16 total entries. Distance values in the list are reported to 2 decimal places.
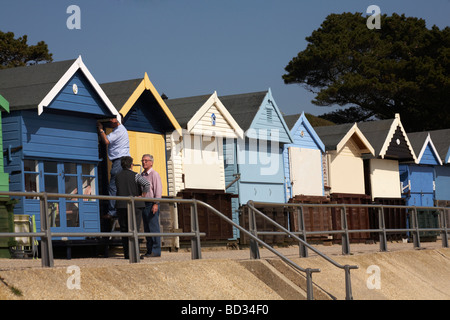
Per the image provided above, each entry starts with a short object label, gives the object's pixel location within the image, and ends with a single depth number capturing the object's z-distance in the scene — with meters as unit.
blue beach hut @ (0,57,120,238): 18.72
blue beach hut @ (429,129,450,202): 37.09
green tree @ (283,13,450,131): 53.34
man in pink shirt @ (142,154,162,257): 14.62
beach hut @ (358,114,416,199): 33.22
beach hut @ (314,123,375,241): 30.62
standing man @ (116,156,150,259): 14.31
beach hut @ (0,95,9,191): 17.91
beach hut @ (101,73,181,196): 21.67
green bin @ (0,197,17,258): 16.72
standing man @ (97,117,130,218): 18.59
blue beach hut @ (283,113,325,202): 28.59
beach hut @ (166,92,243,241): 23.59
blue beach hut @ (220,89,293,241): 26.08
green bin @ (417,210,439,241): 30.00
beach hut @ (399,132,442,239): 35.34
